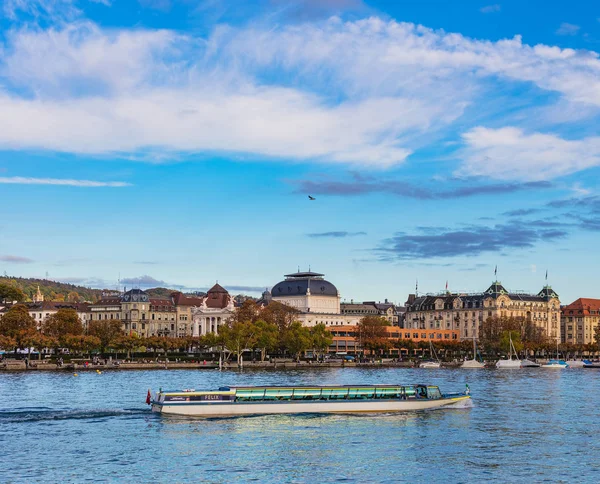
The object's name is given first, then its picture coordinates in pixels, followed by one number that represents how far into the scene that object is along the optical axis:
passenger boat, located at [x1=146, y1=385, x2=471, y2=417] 88.88
